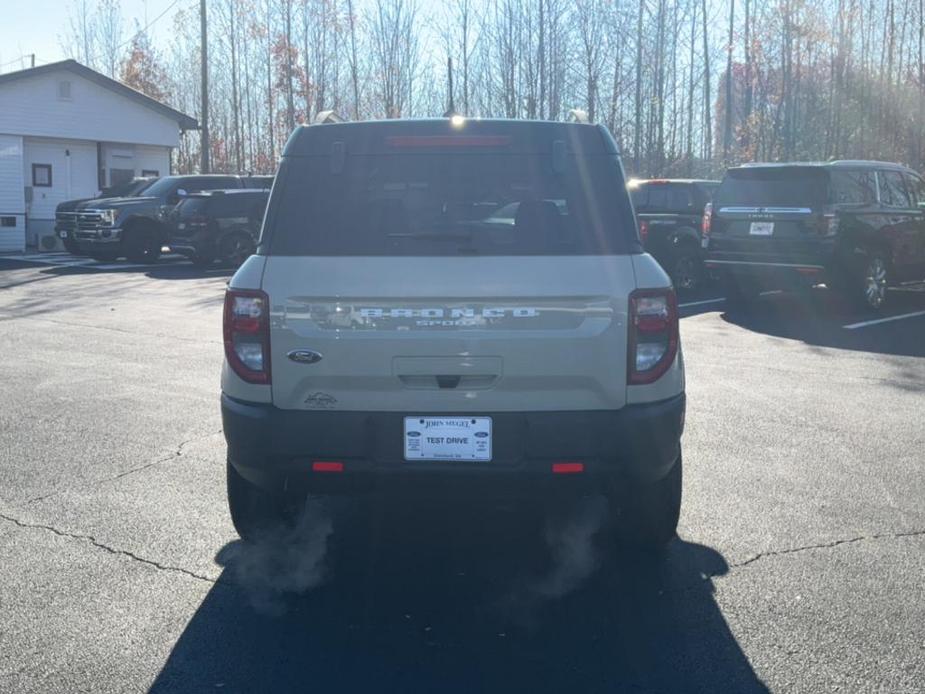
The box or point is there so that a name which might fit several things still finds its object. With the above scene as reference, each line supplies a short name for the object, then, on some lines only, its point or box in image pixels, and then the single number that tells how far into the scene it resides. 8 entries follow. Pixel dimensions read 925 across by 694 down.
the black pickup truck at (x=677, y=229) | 16.00
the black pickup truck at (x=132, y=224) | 22.34
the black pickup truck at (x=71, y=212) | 23.12
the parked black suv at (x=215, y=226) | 21.28
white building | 28.17
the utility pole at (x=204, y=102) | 30.17
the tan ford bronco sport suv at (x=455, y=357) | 3.82
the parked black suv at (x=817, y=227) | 12.53
